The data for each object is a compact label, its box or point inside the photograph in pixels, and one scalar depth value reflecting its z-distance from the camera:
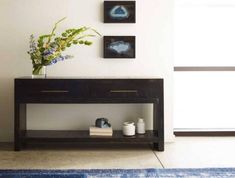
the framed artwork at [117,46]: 3.60
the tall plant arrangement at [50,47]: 3.30
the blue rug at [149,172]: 2.46
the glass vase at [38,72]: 3.31
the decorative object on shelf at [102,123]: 3.34
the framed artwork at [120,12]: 3.58
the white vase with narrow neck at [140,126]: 3.40
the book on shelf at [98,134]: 3.28
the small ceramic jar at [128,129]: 3.30
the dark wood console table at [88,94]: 3.16
